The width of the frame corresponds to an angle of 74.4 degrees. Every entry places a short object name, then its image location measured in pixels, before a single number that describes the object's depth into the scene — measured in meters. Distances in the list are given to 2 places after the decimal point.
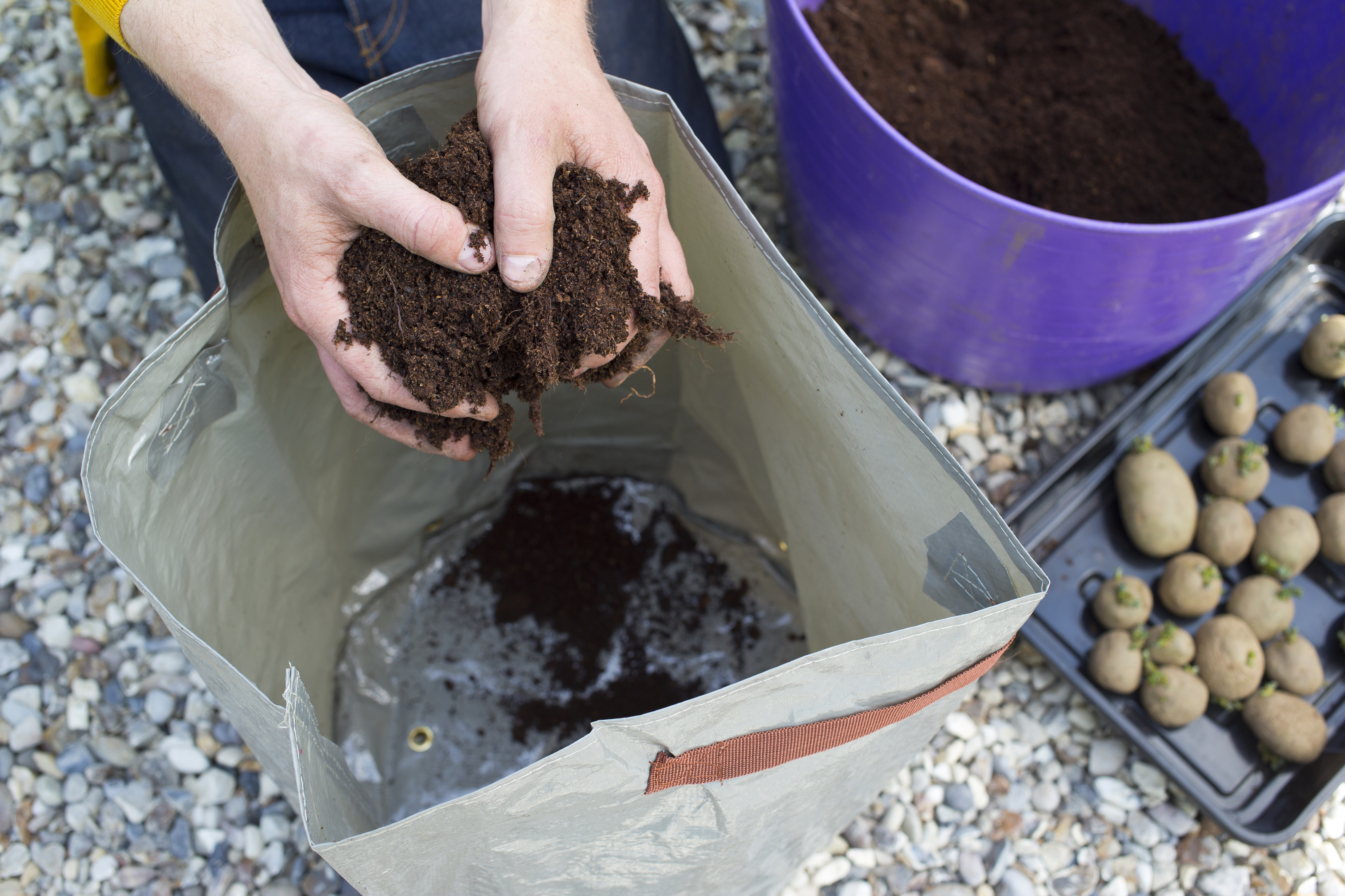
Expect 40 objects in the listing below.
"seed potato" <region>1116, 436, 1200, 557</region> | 1.45
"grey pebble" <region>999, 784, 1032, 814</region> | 1.39
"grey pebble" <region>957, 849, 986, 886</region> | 1.34
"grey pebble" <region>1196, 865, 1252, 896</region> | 1.34
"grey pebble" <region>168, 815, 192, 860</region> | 1.31
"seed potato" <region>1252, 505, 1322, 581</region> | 1.42
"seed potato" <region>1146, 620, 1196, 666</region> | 1.36
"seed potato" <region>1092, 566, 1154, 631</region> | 1.38
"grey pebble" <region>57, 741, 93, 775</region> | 1.34
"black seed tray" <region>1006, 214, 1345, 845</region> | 1.35
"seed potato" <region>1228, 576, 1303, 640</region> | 1.38
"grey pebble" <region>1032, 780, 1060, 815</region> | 1.39
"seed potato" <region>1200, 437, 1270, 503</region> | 1.45
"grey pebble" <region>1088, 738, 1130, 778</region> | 1.41
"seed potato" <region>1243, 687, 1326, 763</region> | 1.31
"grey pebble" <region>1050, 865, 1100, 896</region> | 1.34
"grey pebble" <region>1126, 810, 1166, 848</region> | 1.37
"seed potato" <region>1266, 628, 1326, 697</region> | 1.34
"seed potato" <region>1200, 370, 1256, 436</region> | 1.51
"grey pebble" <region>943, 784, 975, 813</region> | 1.39
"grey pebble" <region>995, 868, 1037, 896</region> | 1.33
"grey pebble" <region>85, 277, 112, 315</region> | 1.65
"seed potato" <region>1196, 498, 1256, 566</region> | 1.43
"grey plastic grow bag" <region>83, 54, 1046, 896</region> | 0.77
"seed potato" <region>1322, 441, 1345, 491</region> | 1.50
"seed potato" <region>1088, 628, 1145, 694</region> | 1.36
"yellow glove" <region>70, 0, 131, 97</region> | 0.98
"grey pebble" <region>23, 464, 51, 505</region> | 1.52
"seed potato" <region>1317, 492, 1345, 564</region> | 1.43
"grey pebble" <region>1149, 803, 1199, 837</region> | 1.37
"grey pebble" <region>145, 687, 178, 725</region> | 1.38
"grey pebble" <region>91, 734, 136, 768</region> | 1.35
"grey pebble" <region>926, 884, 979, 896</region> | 1.33
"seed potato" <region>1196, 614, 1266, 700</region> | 1.34
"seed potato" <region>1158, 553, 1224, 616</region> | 1.40
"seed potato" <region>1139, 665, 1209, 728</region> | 1.33
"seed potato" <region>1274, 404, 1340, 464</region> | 1.50
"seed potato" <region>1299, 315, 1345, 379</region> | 1.55
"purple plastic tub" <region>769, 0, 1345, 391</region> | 1.18
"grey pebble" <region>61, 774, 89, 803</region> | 1.32
